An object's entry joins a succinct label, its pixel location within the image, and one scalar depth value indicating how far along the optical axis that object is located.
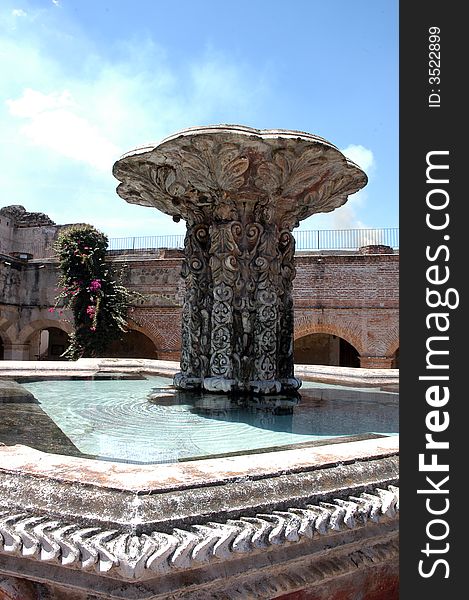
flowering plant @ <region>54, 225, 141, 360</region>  15.95
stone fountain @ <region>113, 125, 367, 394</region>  4.18
